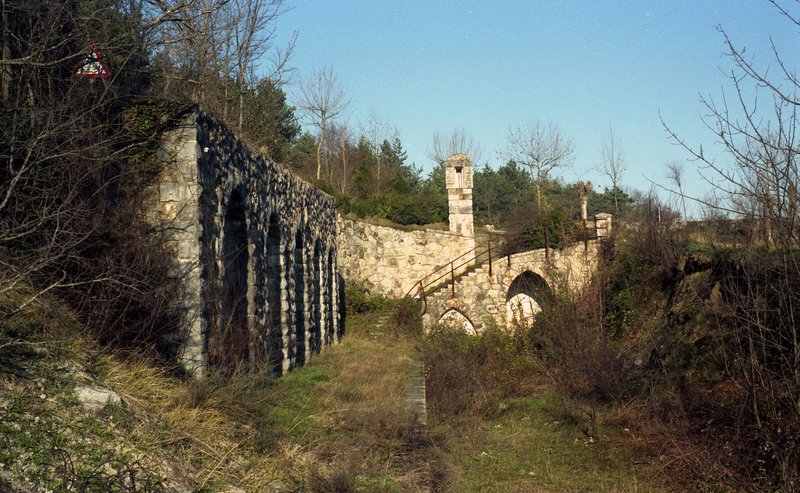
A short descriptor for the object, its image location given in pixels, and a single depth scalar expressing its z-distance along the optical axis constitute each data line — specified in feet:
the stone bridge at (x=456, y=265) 77.61
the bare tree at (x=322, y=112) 133.90
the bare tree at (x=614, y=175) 131.64
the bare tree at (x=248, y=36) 77.36
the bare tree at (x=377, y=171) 126.41
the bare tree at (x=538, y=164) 135.74
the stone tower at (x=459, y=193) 86.79
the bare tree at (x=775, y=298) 25.22
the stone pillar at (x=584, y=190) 90.85
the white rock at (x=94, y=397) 17.63
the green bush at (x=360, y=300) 76.88
